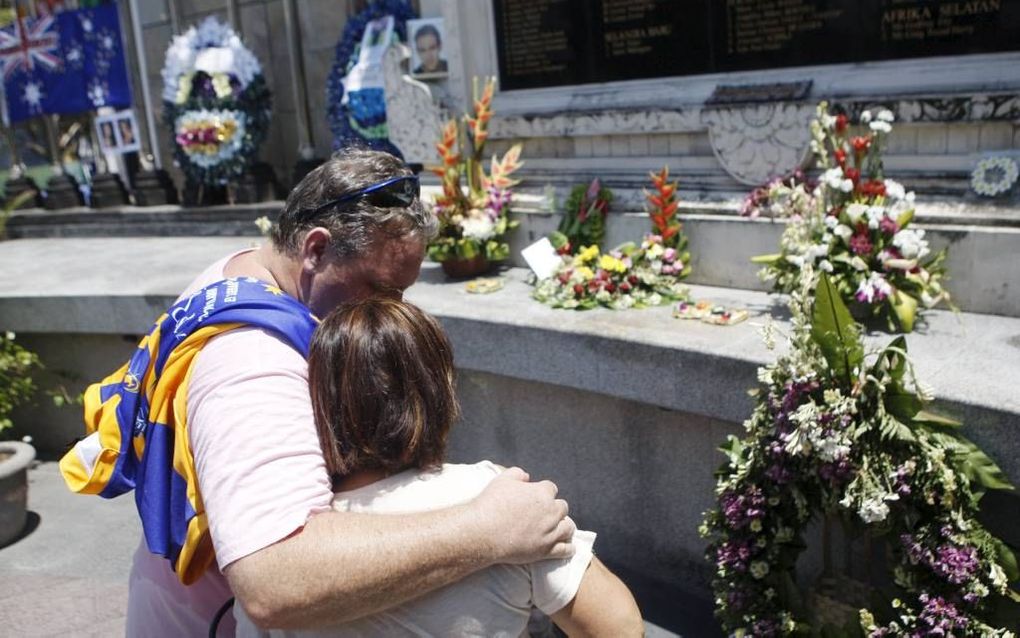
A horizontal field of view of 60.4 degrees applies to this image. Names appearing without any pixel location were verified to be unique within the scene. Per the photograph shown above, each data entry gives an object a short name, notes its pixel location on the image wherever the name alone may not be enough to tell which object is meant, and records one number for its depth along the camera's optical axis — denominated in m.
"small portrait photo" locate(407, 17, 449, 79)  5.99
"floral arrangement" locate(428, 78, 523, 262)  5.24
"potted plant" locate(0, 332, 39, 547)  4.74
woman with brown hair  1.49
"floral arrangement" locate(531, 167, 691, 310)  4.37
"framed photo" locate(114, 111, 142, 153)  10.70
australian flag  10.72
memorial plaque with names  3.93
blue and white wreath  7.46
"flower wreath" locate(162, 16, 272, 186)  8.82
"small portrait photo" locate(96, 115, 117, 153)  10.91
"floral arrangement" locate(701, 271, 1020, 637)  2.54
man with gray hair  1.37
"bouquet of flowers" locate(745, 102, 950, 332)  3.54
